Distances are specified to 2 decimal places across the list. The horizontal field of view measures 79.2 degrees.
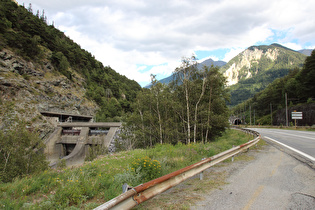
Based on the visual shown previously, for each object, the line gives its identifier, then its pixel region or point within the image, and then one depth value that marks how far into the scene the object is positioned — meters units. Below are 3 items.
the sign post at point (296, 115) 38.42
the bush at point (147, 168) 5.50
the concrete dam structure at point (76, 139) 42.12
